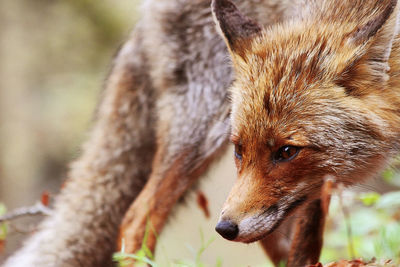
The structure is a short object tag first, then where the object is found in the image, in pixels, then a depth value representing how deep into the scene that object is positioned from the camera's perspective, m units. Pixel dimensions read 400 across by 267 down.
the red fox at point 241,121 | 5.27
